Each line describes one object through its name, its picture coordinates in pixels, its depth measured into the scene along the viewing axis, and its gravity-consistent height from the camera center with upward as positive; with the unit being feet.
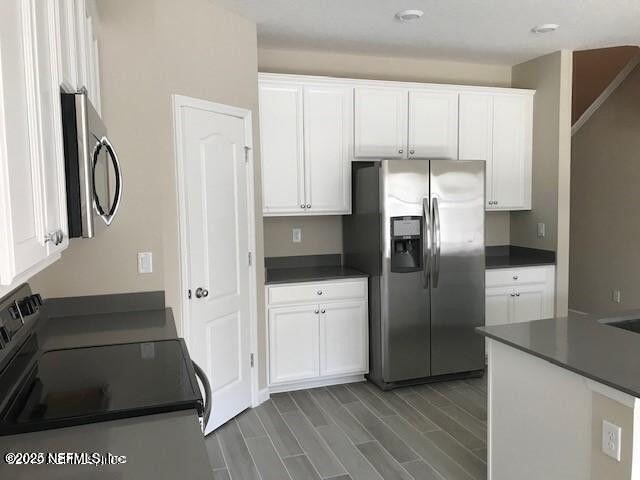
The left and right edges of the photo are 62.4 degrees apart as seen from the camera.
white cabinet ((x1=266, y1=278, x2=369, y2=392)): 12.78 -3.06
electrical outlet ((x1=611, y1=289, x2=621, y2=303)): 18.38 -3.19
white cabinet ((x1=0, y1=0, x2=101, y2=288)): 2.90 +0.50
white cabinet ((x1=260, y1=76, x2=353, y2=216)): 13.14 +1.59
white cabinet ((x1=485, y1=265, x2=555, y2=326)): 14.62 -2.48
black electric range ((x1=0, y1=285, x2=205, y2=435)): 4.36 -1.63
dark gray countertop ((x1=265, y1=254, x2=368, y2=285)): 13.03 -1.60
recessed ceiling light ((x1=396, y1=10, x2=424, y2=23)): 11.51 +4.27
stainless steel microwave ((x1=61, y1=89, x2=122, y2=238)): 4.59 +0.45
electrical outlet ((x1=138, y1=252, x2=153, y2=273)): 8.83 -0.82
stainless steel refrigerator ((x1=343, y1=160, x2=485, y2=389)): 12.82 -1.41
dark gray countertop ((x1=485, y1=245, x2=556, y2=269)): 15.08 -1.55
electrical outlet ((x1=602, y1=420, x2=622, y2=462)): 5.74 -2.58
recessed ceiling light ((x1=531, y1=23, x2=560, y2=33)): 12.54 +4.28
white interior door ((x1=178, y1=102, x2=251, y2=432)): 10.30 -0.85
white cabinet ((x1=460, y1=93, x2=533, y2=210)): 15.01 +1.88
